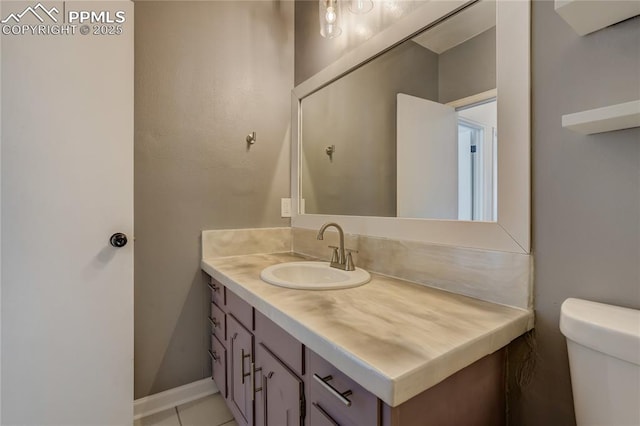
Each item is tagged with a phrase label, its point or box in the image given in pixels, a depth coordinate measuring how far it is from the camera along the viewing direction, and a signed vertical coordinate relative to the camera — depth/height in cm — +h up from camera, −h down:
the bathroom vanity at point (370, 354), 57 -32
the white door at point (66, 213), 110 +0
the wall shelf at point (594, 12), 63 +44
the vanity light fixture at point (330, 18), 145 +96
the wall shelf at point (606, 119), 58 +19
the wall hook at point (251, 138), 175 +44
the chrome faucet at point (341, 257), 130 -21
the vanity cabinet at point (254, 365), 86 -56
